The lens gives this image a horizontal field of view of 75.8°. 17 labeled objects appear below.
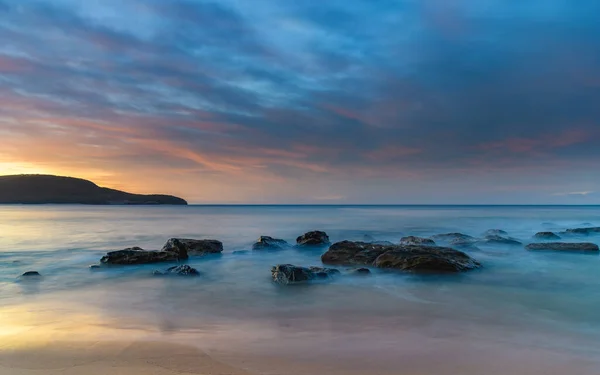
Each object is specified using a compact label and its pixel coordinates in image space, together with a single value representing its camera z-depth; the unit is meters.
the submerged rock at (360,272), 14.46
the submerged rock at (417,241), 23.37
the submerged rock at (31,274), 14.62
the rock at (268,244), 23.54
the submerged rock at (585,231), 35.01
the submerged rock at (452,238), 26.70
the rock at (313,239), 25.05
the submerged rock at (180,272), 14.64
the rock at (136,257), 17.08
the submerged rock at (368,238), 29.68
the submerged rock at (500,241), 25.47
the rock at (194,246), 19.03
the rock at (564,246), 21.32
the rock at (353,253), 16.81
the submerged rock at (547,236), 28.02
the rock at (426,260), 14.70
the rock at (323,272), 13.73
